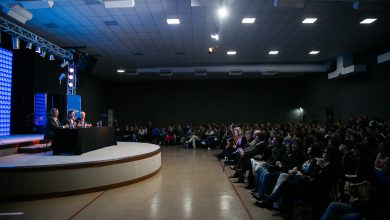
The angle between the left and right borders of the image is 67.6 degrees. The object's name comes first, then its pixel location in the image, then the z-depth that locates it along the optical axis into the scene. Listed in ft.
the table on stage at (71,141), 20.11
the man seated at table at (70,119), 23.45
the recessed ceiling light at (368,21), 26.81
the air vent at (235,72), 48.06
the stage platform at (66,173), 15.62
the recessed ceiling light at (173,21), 26.55
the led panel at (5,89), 30.45
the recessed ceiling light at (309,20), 26.66
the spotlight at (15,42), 26.72
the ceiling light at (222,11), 20.28
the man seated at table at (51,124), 21.53
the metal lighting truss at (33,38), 25.33
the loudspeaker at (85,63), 38.34
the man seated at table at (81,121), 25.75
